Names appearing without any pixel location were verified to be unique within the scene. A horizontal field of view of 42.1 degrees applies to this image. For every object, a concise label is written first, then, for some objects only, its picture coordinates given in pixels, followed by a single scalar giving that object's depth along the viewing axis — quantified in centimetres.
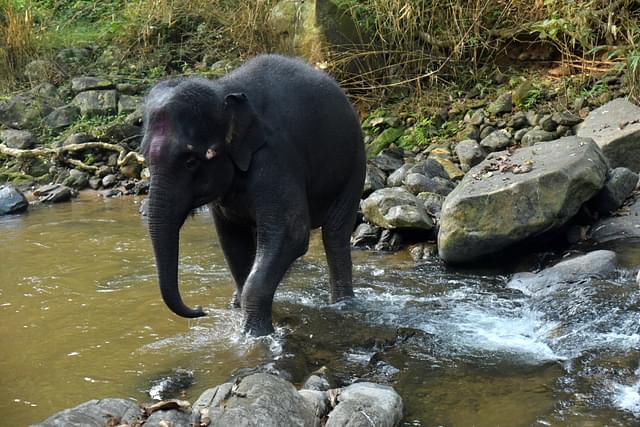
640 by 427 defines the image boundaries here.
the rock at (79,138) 1319
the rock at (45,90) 1470
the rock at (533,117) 966
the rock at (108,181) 1244
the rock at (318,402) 386
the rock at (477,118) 1024
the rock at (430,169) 891
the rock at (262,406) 354
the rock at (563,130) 917
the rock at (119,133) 1317
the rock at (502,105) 1027
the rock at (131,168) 1252
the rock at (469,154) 926
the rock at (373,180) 868
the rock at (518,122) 980
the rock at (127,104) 1388
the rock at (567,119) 922
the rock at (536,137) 912
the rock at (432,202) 787
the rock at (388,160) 968
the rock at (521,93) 1027
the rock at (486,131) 1001
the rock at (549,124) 938
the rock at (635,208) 711
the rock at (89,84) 1448
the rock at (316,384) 436
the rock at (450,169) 898
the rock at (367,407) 375
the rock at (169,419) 344
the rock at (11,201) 1107
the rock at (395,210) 746
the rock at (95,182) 1256
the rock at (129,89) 1437
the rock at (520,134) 948
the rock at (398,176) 895
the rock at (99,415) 342
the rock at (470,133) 1001
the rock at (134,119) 1330
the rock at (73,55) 1560
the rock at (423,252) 742
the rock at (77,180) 1261
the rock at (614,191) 714
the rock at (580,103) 968
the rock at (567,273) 600
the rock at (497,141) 948
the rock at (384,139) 1074
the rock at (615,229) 686
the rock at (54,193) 1184
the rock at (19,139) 1355
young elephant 462
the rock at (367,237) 795
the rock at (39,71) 1521
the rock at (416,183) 838
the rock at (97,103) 1402
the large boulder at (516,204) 650
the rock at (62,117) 1406
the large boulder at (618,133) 791
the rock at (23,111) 1422
